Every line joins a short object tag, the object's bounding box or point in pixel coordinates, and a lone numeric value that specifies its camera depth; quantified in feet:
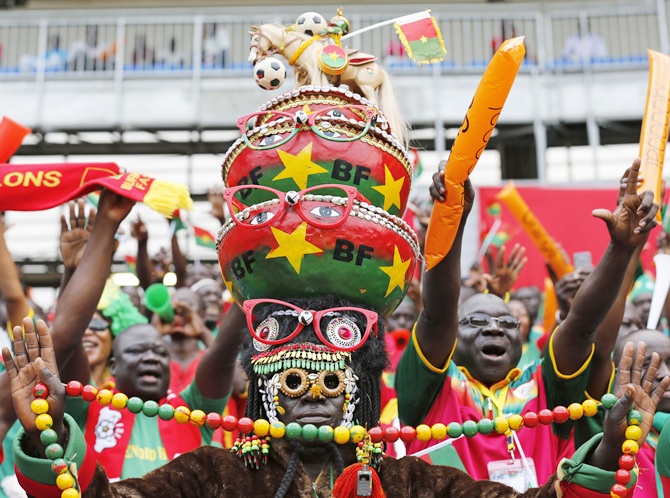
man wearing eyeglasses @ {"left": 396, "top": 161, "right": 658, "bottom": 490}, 13.00
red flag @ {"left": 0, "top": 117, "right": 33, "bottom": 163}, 15.75
